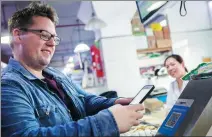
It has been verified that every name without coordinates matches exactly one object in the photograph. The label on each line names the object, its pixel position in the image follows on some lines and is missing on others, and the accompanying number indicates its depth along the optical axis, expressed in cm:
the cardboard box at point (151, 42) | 354
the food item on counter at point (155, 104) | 174
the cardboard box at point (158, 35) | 325
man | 72
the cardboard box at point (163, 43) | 362
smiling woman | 234
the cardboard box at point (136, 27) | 302
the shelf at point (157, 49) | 361
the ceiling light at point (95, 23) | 339
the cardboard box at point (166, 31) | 267
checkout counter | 72
